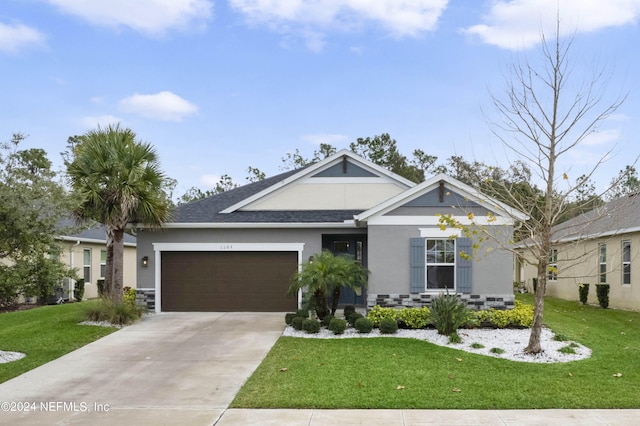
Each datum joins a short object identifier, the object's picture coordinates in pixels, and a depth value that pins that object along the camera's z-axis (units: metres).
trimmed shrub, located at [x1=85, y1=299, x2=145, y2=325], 14.37
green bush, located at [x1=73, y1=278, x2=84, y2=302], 22.50
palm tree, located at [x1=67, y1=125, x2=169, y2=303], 14.86
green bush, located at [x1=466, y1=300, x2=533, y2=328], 13.65
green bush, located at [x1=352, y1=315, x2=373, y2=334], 12.87
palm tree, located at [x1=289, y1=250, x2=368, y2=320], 13.35
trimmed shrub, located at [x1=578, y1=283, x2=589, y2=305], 22.00
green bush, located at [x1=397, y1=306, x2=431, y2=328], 13.44
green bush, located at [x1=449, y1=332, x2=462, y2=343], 11.80
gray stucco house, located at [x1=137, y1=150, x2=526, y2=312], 14.36
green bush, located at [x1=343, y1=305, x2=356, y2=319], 14.24
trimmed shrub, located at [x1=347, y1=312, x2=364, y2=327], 13.46
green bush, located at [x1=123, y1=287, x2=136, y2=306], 16.50
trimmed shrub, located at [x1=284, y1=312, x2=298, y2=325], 13.91
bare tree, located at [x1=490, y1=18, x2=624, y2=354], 10.58
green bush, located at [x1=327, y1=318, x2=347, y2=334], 12.70
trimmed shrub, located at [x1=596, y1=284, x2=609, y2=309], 20.06
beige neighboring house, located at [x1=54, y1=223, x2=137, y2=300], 22.62
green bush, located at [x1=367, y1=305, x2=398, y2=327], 13.58
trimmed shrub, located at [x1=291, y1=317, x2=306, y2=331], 13.20
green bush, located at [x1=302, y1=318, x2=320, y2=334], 12.82
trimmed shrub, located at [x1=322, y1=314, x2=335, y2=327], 13.34
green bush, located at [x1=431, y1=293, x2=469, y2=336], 12.45
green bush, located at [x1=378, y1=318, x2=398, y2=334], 12.84
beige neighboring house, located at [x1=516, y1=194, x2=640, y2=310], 18.30
